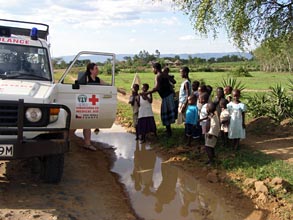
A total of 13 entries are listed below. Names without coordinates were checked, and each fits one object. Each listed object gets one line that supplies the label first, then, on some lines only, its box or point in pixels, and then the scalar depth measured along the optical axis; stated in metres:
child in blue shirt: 5.92
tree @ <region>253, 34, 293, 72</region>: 6.95
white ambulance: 3.63
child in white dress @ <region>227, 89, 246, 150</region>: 5.56
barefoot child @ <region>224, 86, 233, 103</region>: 6.21
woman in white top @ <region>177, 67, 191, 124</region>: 6.42
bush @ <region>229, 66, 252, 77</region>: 32.84
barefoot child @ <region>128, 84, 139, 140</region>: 6.91
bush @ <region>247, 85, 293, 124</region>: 7.51
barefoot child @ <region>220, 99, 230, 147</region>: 5.58
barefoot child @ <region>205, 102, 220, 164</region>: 5.14
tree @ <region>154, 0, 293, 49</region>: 6.64
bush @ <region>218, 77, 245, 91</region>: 8.87
